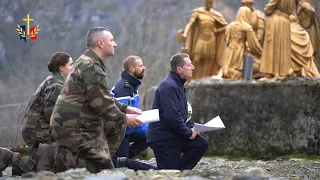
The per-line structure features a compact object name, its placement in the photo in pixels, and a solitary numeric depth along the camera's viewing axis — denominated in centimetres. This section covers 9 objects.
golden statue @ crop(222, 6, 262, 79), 1803
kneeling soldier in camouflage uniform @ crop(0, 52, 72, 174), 923
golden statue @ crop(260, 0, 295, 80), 1694
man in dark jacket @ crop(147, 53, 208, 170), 943
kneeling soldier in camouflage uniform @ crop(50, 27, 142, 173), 775
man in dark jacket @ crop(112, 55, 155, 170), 1021
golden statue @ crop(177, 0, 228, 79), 1914
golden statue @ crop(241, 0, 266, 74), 1823
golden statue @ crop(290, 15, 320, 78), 1742
